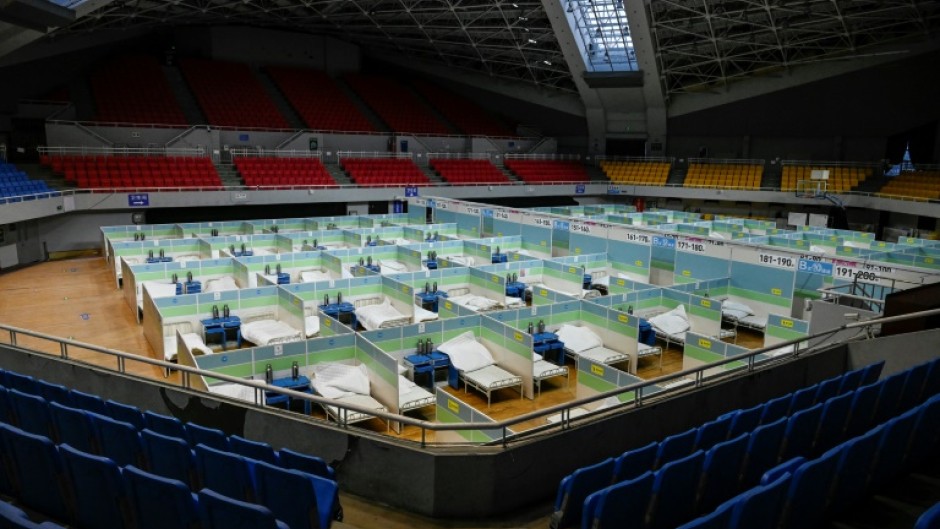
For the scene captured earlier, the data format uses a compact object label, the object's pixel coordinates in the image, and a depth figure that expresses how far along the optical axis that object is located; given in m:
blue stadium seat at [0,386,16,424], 6.13
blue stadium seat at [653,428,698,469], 5.32
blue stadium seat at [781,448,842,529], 4.34
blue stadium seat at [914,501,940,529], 3.39
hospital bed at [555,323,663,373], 11.66
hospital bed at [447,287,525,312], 14.29
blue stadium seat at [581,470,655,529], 4.23
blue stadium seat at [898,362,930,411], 6.70
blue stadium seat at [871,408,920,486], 5.18
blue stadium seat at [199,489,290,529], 3.63
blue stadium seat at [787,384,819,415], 6.53
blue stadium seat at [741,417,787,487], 5.28
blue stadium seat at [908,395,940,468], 5.54
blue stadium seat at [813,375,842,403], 6.81
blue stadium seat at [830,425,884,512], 4.79
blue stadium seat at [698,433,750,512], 4.95
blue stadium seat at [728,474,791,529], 3.93
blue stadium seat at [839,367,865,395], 7.01
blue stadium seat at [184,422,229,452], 5.45
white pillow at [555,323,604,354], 12.02
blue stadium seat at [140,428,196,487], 4.93
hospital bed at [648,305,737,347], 12.96
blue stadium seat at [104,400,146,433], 5.86
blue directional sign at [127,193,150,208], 22.36
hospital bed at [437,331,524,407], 10.62
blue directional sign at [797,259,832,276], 11.83
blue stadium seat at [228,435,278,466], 5.22
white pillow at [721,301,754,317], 14.35
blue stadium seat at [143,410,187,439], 5.66
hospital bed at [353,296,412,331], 13.17
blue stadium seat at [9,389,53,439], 5.74
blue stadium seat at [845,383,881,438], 6.16
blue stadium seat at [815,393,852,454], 5.92
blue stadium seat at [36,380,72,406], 6.36
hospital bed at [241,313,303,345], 12.00
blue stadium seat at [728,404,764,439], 5.98
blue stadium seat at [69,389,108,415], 6.20
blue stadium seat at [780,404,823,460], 5.62
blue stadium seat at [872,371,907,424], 6.41
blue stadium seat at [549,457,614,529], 4.80
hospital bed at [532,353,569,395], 10.88
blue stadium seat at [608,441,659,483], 5.05
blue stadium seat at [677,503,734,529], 3.77
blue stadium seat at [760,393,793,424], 6.23
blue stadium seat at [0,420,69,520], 4.47
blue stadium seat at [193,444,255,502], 4.62
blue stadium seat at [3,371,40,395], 6.61
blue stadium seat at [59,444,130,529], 4.13
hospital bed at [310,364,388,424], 9.34
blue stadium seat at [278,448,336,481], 5.05
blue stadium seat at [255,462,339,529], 4.38
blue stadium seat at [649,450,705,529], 4.57
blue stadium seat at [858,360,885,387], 7.34
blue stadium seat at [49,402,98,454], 5.43
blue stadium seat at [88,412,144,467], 5.15
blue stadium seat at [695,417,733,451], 5.68
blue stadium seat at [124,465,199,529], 3.85
